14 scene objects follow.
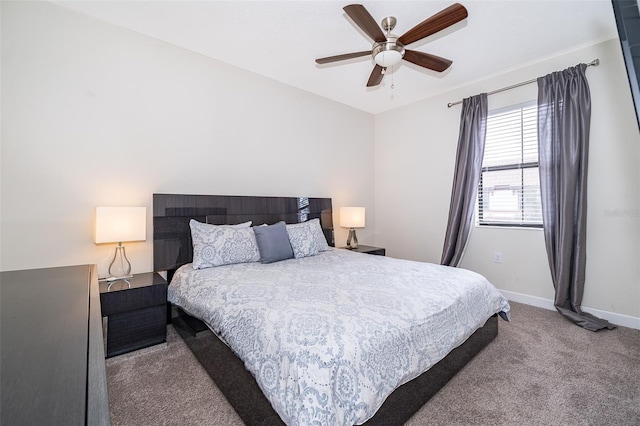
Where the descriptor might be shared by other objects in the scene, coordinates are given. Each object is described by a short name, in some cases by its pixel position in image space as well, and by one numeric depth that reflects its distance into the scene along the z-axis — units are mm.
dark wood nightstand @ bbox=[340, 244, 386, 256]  3803
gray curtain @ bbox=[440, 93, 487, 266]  3406
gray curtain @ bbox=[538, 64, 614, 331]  2691
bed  1109
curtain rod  2646
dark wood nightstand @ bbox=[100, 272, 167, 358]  2043
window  3131
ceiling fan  1752
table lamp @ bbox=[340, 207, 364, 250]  3877
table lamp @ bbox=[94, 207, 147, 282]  2148
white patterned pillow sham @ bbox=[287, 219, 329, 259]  2893
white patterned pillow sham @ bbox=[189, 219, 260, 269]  2414
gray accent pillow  2635
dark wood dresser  447
